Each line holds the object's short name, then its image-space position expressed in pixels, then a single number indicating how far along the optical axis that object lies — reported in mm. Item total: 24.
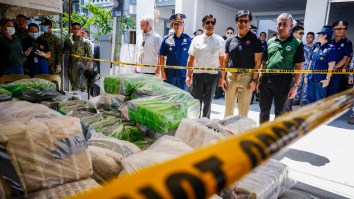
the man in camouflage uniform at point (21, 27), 5547
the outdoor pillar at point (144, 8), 9062
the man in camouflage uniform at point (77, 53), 6609
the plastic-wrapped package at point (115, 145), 1805
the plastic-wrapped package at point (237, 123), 2254
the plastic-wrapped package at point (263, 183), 1612
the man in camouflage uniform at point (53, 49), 5988
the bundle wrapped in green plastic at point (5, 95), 2225
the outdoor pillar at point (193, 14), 9766
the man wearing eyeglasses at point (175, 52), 4641
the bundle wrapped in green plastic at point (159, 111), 2299
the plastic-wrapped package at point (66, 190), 1257
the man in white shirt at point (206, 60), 4047
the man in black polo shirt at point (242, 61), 3506
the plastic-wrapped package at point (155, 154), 1500
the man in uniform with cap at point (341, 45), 5387
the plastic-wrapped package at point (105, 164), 1617
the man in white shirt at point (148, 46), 4930
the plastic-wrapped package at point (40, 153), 1182
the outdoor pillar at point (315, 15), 7156
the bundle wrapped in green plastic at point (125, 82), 2981
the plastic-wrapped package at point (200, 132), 1926
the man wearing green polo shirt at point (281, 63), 3184
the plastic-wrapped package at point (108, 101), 2943
